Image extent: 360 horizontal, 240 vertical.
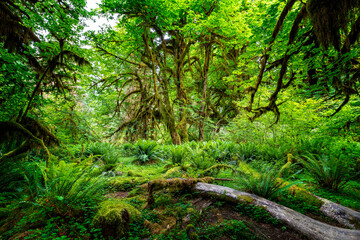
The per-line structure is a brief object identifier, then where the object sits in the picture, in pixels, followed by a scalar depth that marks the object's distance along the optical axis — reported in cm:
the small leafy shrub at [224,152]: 515
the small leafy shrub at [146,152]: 621
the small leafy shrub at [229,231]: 153
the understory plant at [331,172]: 263
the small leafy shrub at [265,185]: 220
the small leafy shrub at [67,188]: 171
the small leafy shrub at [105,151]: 519
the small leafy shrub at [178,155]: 484
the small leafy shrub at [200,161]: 375
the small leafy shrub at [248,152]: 524
